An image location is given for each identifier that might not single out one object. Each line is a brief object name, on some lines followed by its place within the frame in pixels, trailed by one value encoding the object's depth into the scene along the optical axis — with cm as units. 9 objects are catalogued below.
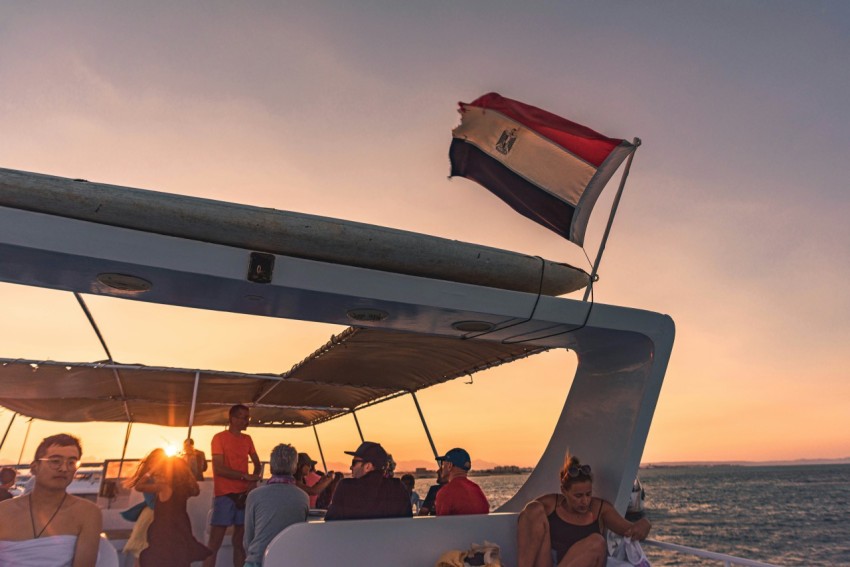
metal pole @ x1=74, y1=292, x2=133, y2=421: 513
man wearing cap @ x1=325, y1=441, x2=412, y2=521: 378
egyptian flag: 462
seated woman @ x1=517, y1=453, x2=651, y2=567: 377
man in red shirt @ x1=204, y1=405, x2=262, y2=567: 565
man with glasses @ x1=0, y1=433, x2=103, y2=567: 278
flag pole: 446
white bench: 336
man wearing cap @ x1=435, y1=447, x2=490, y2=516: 439
